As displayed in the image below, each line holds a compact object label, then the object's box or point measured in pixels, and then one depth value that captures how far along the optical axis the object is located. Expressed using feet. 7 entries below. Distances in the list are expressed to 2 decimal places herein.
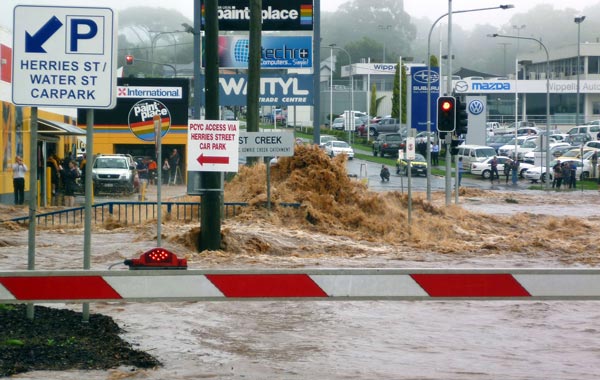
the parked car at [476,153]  215.10
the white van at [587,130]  280.10
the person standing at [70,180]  127.85
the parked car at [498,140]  268.82
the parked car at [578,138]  263.25
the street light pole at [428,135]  125.29
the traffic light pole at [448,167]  116.49
